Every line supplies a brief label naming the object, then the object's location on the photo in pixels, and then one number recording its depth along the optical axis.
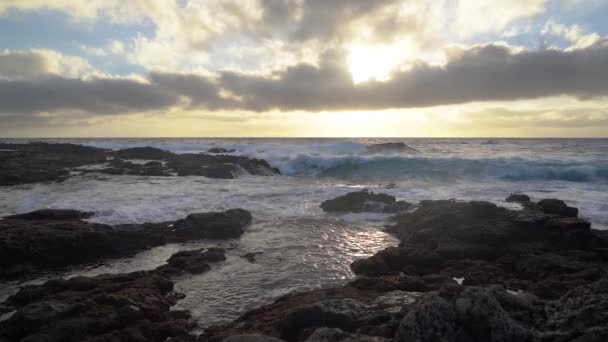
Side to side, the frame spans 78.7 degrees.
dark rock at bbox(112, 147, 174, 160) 48.34
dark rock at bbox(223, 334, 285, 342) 4.46
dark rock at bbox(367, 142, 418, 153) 63.07
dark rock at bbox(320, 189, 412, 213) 17.16
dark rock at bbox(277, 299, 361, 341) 5.54
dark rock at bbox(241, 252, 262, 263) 10.52
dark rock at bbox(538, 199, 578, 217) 13.62
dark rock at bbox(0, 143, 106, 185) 26.50
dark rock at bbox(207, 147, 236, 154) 61.16
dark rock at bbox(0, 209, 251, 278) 9.77
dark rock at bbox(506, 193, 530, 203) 17.42
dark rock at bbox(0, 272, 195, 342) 5.62
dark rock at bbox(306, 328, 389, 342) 4.33
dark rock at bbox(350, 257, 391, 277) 9.30
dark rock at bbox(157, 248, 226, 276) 9.31
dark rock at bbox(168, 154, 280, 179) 31.45
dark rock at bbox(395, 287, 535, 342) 4.21
